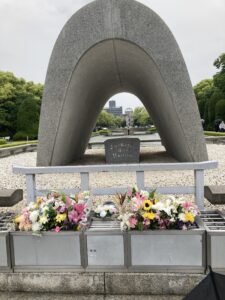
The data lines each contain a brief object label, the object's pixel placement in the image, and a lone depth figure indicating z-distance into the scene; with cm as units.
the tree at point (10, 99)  3722
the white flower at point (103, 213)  360
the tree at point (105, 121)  8992
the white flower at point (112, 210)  363
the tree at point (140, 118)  9950
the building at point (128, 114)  5704
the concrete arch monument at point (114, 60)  856
